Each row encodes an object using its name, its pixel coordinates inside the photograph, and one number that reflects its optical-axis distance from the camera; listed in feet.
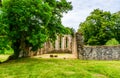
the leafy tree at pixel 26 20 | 28.52
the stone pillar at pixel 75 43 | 35.30
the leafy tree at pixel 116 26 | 70.98
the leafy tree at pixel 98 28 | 69.80
